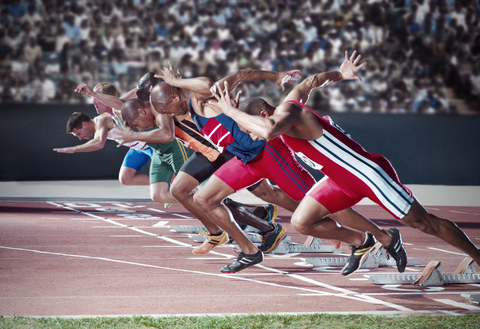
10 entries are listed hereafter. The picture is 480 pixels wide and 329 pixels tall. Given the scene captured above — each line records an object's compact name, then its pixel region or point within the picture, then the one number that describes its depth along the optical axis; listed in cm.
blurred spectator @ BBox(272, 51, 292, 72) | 3591
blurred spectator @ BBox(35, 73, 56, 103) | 3387
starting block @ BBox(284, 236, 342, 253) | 1385
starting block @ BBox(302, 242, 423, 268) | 1206
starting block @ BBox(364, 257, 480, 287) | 1030
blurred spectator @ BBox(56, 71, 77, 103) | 3406
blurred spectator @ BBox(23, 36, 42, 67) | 3409
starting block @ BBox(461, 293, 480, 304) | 907
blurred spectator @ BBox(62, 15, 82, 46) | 3466
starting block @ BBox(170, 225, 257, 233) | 1718
